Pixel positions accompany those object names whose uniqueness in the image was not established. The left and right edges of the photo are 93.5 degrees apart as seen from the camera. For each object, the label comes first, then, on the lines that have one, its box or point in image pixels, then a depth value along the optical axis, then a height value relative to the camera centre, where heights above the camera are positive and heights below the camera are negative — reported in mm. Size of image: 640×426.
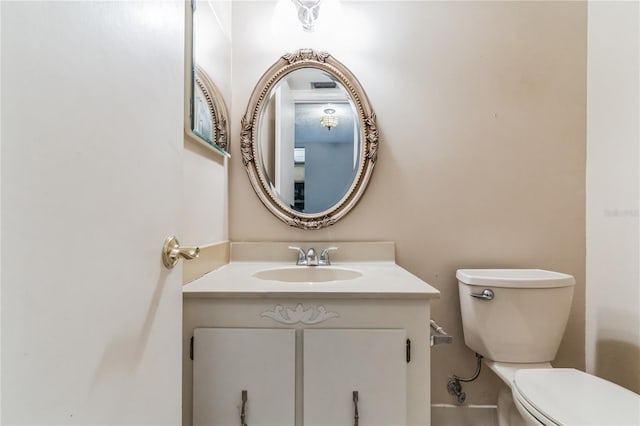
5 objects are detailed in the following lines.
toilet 987 -436
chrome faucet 1307 -210
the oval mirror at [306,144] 1371 +301
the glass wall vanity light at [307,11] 1293 +857
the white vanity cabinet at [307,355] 829 -406
